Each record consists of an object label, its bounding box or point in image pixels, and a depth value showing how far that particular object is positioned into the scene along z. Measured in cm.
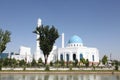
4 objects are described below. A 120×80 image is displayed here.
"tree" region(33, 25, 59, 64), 5834
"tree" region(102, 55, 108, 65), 8879
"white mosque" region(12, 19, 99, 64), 8711
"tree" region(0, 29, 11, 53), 5552
